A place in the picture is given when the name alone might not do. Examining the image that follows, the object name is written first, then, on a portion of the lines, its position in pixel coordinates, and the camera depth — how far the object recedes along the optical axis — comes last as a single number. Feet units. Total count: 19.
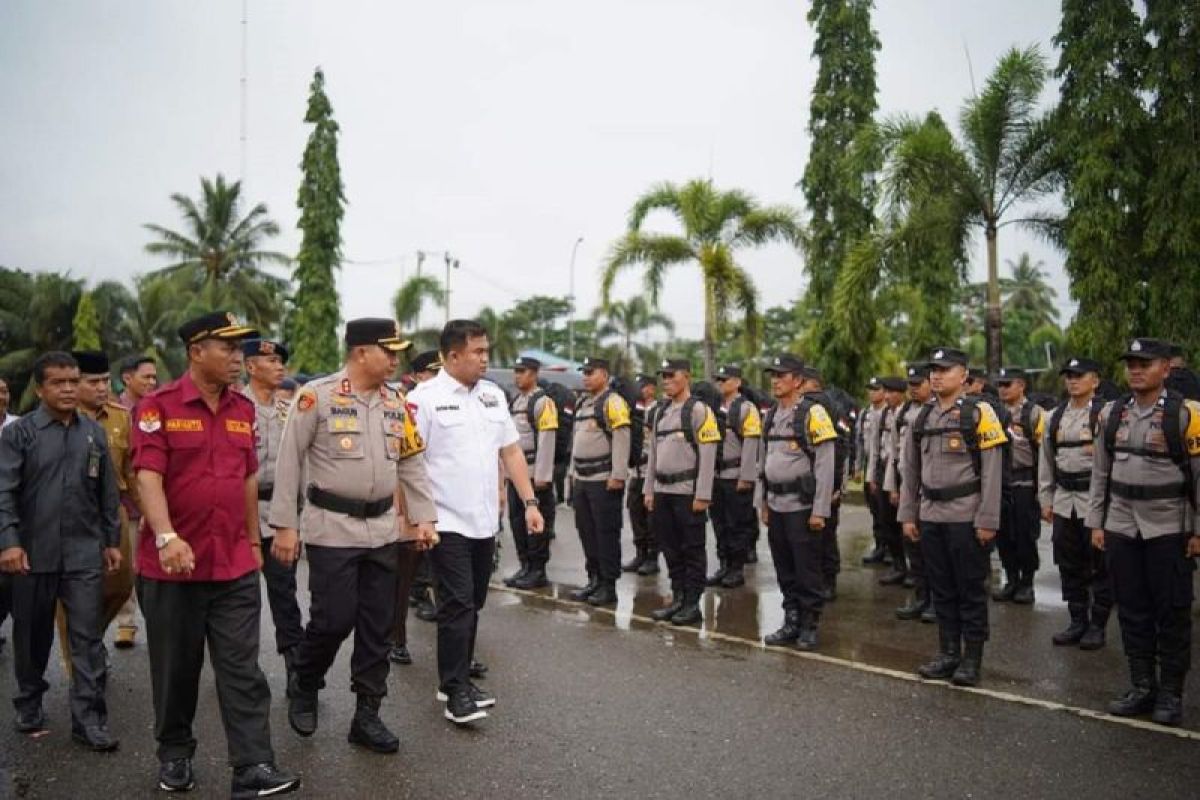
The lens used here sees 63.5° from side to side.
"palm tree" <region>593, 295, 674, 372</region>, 157.89
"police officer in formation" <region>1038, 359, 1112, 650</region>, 24.26
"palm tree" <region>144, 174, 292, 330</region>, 136.26
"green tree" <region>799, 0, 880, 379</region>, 73.00
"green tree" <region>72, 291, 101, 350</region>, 101.55
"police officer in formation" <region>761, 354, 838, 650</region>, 23.21
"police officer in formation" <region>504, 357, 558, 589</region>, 31.30
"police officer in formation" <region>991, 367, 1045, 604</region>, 28.37
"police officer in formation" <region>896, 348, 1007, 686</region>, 20.11
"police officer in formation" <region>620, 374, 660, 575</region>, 33.63
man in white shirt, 17.80
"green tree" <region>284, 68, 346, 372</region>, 128.67
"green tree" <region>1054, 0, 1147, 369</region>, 51.44
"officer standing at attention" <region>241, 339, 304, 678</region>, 19.33
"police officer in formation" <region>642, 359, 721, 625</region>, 25.71
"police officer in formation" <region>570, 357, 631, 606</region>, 28.32
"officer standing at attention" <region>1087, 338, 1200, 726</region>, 17.95
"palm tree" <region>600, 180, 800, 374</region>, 72.54
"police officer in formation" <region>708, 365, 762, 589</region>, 30.73
